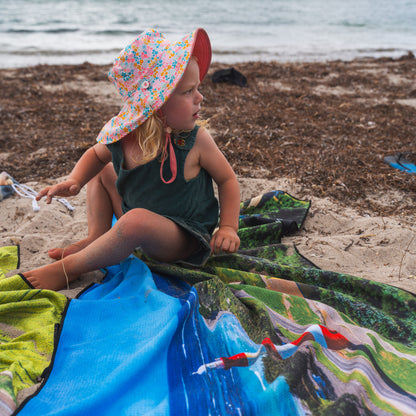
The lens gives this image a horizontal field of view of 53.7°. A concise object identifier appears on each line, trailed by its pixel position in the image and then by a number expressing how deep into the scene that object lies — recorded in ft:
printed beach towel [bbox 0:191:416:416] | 4.95
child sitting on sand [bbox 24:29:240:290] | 7.08
